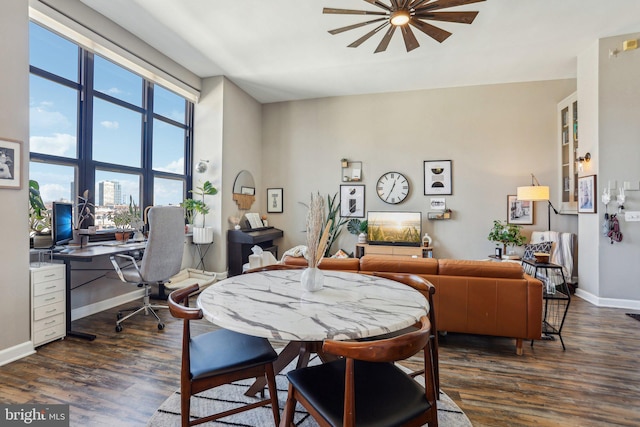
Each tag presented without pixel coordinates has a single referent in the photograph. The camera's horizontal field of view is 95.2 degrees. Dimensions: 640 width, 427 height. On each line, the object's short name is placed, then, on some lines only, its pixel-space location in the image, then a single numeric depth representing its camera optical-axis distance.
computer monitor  2.59
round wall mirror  5.05
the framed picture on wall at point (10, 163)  2.21
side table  2.52
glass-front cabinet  4.32
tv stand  4.88
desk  2.57
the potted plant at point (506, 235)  4.35
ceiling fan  2.33
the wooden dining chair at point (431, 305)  1.66
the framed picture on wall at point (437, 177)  5.10
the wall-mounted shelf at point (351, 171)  5.51
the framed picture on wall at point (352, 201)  5.52
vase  1.53
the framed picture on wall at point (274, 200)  5.92
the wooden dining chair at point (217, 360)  1.24
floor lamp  4.14
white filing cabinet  2.38
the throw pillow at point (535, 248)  4.23
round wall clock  5.30
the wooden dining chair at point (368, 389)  0.92
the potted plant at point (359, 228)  5.25
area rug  1.60
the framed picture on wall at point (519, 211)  4.77
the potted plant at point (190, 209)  4.37
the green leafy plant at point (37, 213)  2.54
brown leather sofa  2.29
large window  2.86
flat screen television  5.07
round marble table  1.07
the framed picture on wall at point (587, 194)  3.68
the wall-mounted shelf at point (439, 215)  5.03
